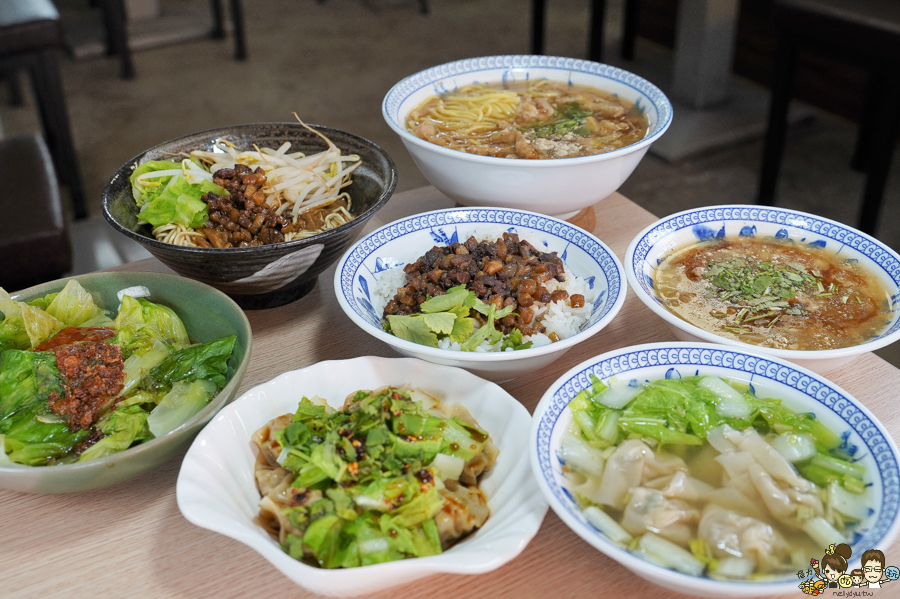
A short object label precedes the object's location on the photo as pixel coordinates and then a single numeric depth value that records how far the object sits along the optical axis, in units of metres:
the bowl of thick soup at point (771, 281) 0.46
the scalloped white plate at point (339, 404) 0.34
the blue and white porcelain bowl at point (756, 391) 0.33
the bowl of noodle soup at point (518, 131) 0.56
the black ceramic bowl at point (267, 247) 0.49
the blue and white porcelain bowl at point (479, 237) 0.44
